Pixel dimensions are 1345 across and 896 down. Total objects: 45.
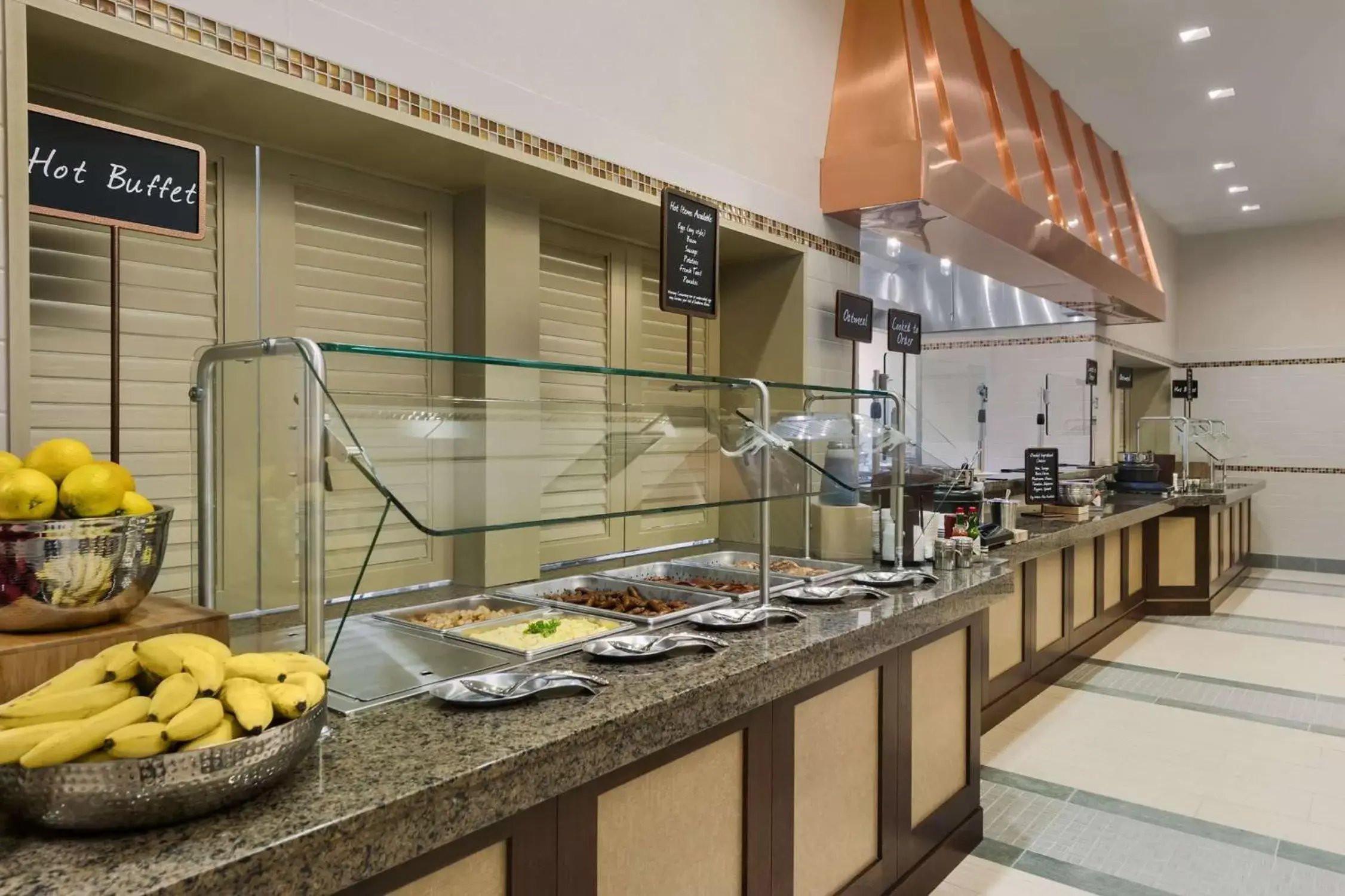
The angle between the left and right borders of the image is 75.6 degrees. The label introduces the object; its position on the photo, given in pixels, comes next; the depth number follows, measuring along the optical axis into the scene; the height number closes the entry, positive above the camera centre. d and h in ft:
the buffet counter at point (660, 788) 3.36 -1.88
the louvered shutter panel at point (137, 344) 7.00 +0.82
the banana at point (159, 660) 3.63 -0.92
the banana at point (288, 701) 3.68 -1.11
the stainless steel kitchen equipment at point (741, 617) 6.77 -1.41
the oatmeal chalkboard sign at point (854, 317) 14.24 +2.06
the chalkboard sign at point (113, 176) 4.90 +1.56
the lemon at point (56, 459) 4.39 -0.10
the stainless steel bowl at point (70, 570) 4.09 -0.63
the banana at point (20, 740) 3.21 -1.11
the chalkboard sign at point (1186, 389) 32.65 +1.97
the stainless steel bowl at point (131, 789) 3.20 -1.32
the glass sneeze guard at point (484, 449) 4.47 -0.06
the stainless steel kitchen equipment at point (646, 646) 5.88 -1.43
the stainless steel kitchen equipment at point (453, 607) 7.05 -1.46
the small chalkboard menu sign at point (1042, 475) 17.44 -0.71
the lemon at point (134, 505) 4.55 -0.34
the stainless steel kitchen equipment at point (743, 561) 9.66 -1.41
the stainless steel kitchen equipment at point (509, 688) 4.89 -1.45
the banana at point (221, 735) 3.39 -1.18
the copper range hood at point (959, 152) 13.79 +5.24
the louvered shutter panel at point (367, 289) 8.94 +1.65
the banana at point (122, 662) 3.62 -0.94
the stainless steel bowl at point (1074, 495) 18.08 -1.13
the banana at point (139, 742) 3.21 -1.13
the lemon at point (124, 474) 4.56 -0.18
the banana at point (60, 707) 3.34 -1.04
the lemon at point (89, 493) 4.32 -0.26
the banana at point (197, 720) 3.33 -1.09
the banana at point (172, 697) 3.37 -1.02
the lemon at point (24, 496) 4.16 -0.27
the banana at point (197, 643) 3.78 -0.91
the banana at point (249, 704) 3.50 -1.09
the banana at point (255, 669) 3.85 -1.03
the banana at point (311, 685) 3.84 -1.10
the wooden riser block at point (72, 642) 3.95 -0.97
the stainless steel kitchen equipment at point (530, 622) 5.99 -1.49
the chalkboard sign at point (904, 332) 15.71 +2.00
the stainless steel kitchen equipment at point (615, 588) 7.16 -1.47
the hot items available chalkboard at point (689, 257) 10.06 +2.20
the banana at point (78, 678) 3.54 -0.99
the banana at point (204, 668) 3.59 -0.97
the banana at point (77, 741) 3.14 -1.10
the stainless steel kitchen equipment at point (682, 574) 9.09 -1.44
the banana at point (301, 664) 4.06 -1.06
